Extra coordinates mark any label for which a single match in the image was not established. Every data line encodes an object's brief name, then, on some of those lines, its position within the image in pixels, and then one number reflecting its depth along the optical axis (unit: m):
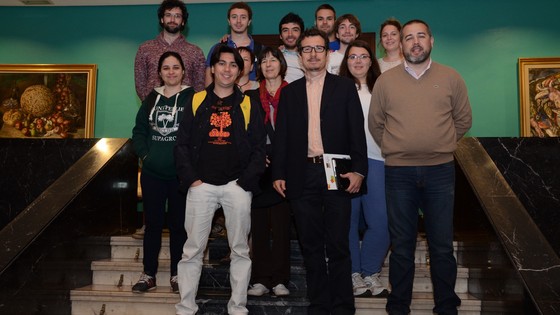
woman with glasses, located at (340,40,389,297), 3.91
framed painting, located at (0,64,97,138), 7.51
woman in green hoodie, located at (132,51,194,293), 4.09
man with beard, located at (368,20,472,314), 3.48
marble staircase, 3.78
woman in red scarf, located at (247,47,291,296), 3.98
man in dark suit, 3.54
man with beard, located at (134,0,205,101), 4.81
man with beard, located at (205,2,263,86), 4.96
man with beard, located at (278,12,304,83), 4.66
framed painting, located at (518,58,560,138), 6.93
